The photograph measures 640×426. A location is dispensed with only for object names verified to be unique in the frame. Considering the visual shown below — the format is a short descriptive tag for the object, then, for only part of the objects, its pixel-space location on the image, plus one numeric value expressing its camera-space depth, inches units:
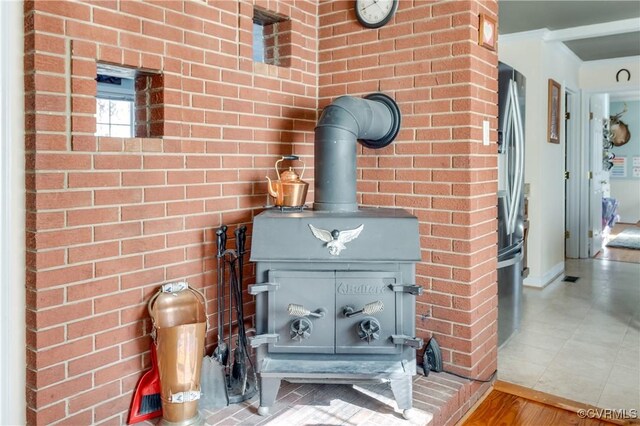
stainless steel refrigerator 121.7
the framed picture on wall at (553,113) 197.5
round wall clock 98.6
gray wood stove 78.1
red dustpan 77.4
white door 249.6
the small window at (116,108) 89.7
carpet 284.2
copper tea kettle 87.8
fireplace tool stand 84.4
